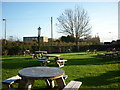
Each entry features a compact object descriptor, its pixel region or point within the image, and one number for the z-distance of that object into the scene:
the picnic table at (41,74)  3.07
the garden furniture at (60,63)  7.99
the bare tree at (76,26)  28.12
